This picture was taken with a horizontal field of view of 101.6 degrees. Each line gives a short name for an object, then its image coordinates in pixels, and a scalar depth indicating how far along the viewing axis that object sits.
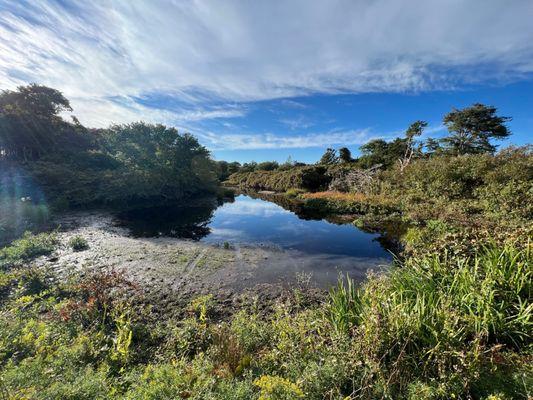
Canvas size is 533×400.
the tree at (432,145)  31.44
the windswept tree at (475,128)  26.89
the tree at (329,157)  47.50
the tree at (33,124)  21.95
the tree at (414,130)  25.31
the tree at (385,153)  32.09
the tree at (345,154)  43.91
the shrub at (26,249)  7.41
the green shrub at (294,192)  30.45
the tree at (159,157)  25.32
